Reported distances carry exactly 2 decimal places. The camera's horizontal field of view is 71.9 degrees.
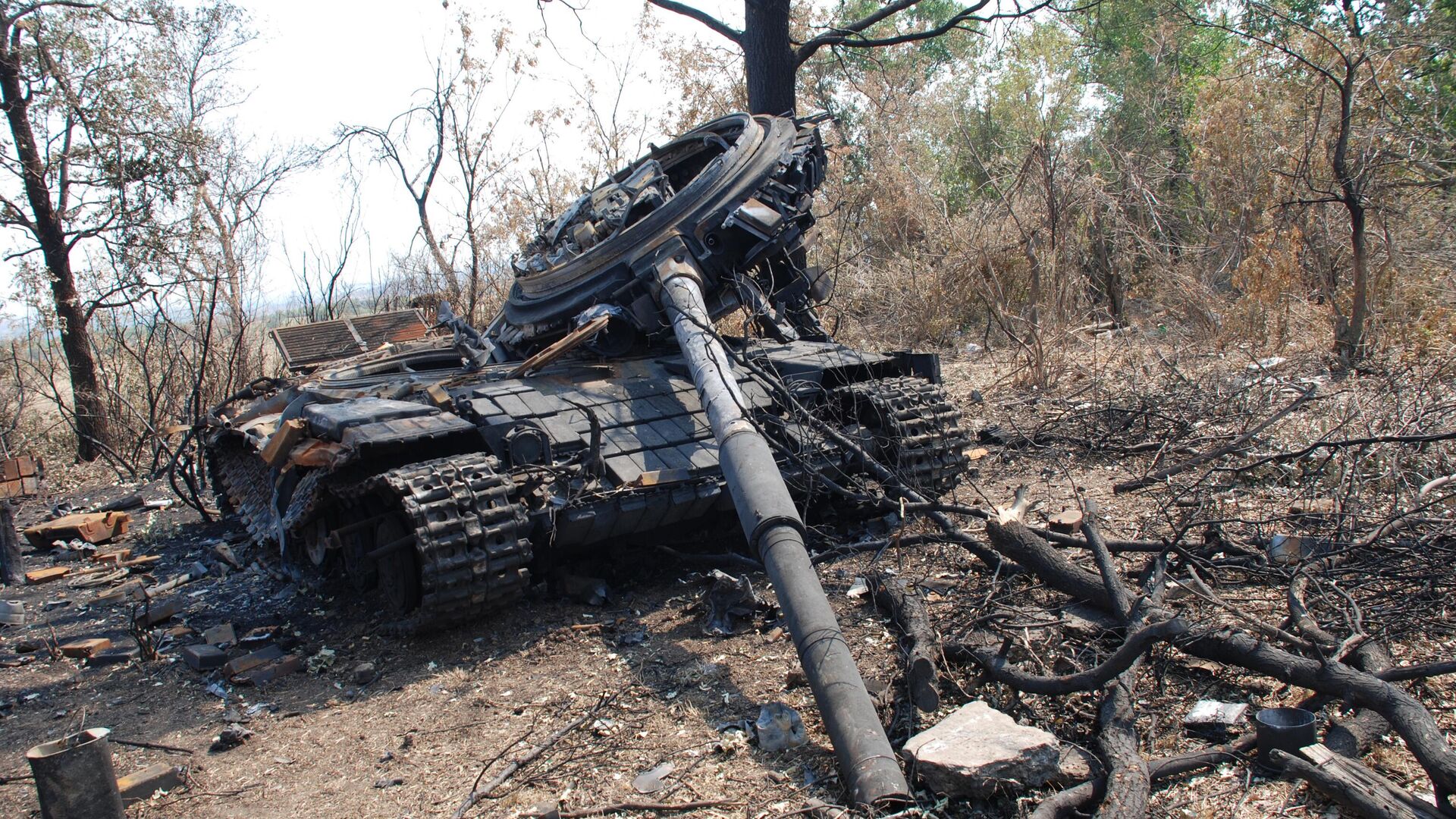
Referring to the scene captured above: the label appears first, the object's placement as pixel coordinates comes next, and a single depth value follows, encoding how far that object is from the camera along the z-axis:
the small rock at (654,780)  3.54
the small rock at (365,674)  4.80
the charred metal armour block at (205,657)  5.09
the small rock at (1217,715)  3.37
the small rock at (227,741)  4.18
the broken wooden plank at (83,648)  5.41
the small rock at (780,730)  3.71
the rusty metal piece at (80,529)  8.06
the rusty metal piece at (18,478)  10.14
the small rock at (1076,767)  3.11
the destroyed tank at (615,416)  4.77
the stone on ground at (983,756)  3.11
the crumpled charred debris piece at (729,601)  5.01
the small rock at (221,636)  5.48
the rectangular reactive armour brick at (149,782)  3.67
